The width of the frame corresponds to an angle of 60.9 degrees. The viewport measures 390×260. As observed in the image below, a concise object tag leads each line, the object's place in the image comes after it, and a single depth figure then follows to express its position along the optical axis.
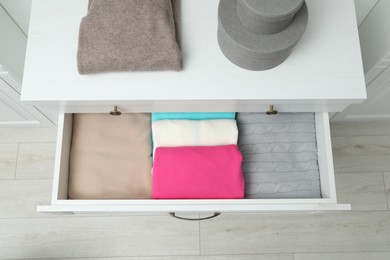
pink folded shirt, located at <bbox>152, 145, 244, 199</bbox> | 0.79
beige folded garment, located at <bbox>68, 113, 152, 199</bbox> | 0.86
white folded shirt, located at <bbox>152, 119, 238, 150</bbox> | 0.86
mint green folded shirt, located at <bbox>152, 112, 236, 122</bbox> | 0.87
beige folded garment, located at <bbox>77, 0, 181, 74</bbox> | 0.69
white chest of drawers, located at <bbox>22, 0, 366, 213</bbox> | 0.71
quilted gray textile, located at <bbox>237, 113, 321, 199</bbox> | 0.86
